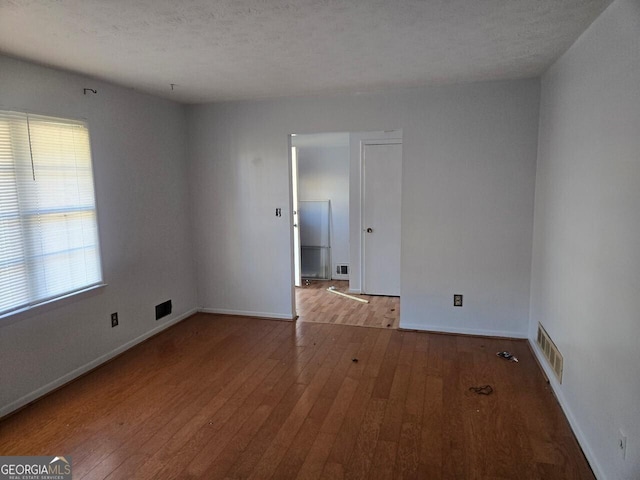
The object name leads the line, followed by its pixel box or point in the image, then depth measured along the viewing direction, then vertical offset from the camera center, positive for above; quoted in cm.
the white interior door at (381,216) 522 -24
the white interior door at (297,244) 588 -63
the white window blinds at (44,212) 265 -6
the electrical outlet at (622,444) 177 -105
